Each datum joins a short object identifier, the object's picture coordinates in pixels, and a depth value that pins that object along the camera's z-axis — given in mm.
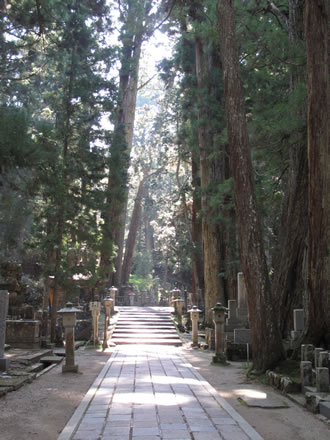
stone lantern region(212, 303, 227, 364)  10125
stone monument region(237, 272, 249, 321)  12555
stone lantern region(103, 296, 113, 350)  13978
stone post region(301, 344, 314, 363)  6953
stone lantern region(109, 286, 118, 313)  20562
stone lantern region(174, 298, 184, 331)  17859
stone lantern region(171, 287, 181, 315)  21880
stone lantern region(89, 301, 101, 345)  13328
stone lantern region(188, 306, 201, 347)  14062
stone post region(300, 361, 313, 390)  6426
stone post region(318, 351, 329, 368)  6321
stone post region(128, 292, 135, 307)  27531
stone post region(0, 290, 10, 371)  7836
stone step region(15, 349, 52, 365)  9415
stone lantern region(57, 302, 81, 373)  8781
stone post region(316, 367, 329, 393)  5883
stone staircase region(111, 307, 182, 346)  15867
